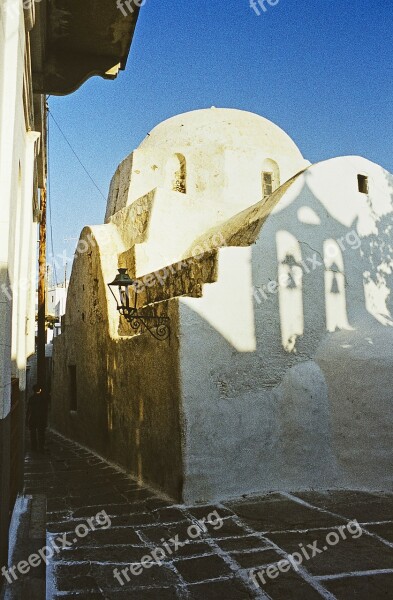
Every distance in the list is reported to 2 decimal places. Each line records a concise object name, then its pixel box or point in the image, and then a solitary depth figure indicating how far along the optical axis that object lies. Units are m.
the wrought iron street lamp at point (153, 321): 6.68
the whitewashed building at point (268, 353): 6.37
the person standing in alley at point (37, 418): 10.11
